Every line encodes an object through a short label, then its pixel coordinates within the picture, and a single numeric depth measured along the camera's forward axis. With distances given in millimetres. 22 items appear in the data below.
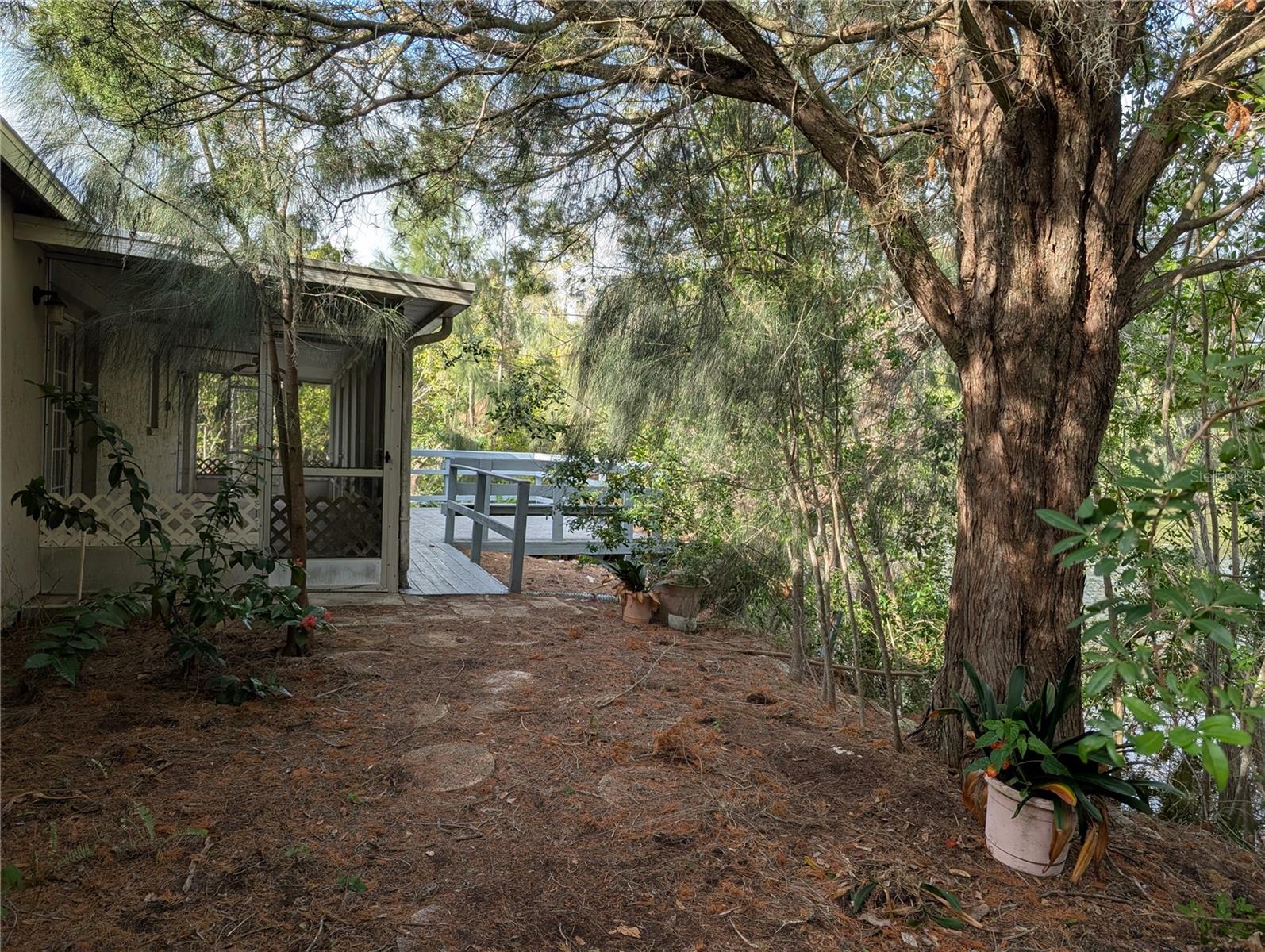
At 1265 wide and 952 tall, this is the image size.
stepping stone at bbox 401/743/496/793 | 2893
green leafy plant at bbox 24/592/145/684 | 2707
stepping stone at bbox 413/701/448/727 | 3465
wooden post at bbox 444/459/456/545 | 8812
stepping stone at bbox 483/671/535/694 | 3961
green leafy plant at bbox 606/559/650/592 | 5934
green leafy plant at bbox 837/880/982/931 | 2201
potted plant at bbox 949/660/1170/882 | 2420
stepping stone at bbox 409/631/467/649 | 4781
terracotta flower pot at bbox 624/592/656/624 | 5816
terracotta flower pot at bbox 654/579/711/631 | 5684
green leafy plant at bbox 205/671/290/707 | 3551
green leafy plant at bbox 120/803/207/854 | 2326
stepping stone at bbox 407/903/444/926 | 2076
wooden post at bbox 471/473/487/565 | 7457
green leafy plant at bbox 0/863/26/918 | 1641
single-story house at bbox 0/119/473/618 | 4715
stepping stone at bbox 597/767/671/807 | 2826
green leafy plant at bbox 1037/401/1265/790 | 1545
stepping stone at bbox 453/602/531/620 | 5707
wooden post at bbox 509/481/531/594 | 6426
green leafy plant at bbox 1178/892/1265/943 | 2254
